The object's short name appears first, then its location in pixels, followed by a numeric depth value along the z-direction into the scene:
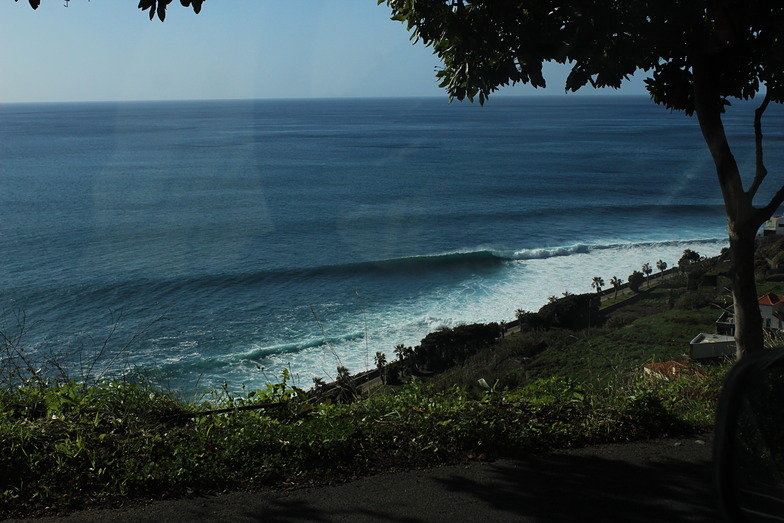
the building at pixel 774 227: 27.59
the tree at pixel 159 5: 4.32
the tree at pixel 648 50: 5.15
